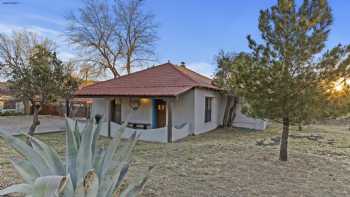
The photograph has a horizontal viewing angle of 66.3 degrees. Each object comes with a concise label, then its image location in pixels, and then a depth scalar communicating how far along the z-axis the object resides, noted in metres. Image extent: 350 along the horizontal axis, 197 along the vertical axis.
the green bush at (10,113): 25.50
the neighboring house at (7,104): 30.70
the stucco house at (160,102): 13.14
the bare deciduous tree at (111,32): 28.17
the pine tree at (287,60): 7.26
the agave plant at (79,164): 1.50
